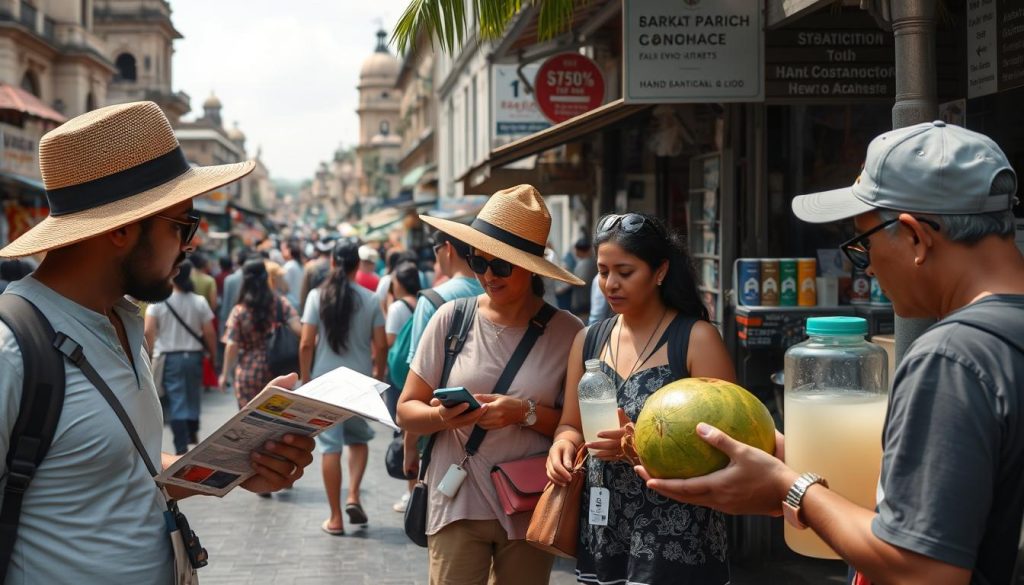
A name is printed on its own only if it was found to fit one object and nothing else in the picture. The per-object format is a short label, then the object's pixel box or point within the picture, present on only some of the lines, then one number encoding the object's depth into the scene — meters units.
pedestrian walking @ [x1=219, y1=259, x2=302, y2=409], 9.09
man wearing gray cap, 1.91
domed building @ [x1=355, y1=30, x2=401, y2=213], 130.38
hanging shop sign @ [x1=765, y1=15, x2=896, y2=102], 6.64
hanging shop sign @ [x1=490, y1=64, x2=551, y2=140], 17.81
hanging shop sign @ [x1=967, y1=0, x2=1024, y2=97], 5.16
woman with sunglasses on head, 3.59
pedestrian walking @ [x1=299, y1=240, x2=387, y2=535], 8.27
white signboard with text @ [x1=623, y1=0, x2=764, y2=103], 6.53
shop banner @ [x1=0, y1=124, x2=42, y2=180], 27.55
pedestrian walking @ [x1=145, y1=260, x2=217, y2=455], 10.25
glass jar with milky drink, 2.43
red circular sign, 12.38
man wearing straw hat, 2.60
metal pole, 4.34
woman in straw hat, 4.25
